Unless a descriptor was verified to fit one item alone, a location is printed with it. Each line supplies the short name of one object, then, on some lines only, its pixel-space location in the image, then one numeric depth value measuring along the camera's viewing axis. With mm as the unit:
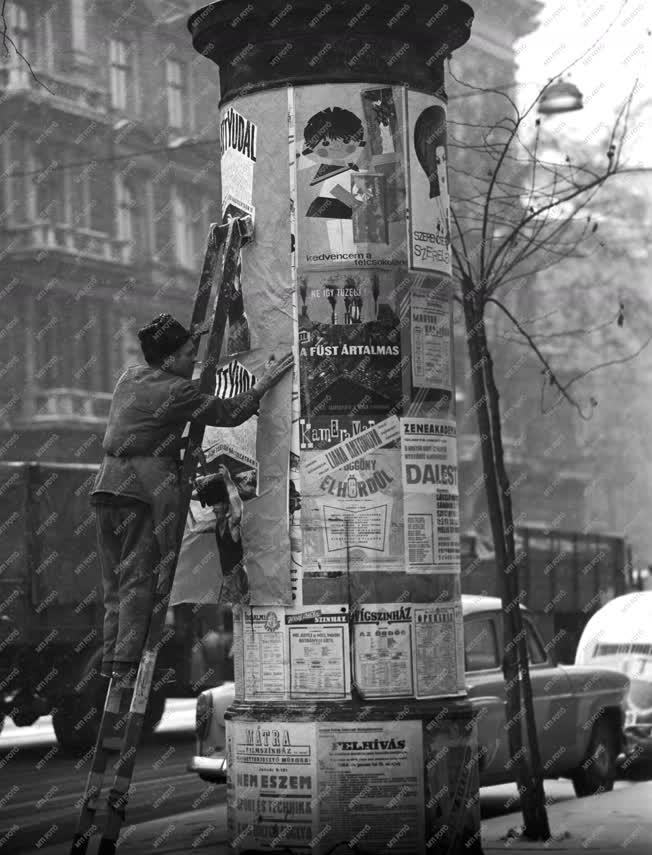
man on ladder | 7223
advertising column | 7297
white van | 15253
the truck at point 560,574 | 26406
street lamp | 17047
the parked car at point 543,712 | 12586
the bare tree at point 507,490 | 9521
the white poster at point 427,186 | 7719
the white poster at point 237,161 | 7824
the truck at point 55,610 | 17656
